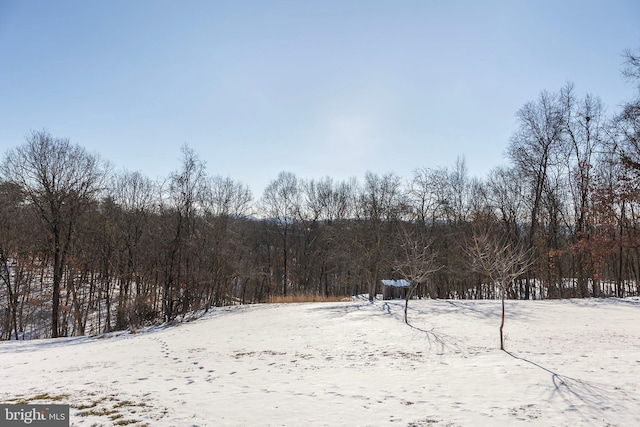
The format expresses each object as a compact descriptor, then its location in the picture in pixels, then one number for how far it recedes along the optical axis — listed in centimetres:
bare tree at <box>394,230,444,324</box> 1416
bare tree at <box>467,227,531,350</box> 958
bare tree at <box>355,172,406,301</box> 2345
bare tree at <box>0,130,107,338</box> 2130
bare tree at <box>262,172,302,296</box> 4081
